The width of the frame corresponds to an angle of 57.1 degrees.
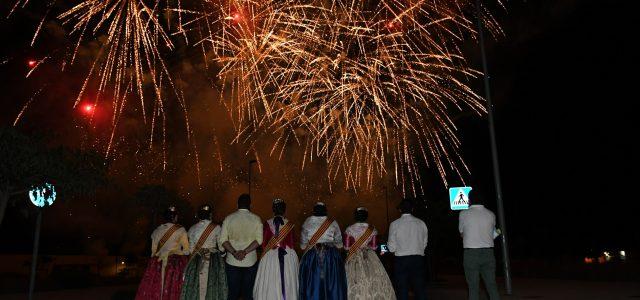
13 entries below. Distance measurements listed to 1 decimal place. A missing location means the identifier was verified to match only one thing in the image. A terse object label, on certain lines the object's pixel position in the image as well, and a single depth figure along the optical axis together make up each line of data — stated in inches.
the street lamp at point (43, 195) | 476.4
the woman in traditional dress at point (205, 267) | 360.8
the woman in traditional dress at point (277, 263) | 354.0
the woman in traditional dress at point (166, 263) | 377.1
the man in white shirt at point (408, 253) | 369.4
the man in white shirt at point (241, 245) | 356.2
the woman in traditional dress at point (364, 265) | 362.9
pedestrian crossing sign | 890.7
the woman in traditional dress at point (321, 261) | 354.9
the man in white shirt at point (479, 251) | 331.3
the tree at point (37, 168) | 522.6
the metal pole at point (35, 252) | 404.3
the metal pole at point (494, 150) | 508.1
